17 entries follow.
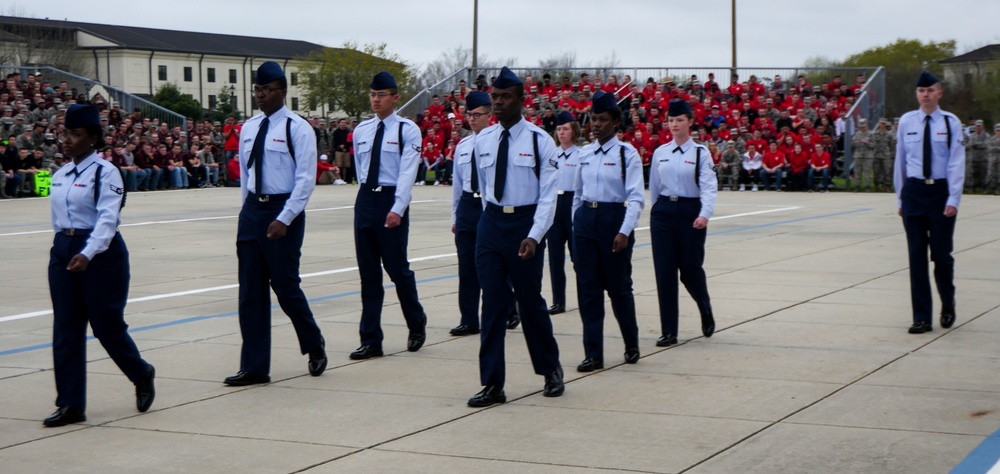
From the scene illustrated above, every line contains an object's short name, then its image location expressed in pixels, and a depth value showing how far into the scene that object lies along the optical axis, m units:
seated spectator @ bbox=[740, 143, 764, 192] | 33.56
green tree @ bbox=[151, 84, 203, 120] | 73.24
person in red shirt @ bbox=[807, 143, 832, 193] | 32.22
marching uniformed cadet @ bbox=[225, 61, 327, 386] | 7.61
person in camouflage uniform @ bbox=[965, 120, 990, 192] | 31.34
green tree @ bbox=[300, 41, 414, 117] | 84.69
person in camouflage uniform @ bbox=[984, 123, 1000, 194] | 30.65
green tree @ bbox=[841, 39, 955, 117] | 71.56
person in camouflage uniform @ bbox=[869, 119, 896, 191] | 31.92
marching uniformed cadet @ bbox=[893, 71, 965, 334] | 9.59
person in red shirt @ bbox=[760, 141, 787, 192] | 32.78
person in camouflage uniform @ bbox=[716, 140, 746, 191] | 33.81
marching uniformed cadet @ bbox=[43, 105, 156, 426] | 6.54
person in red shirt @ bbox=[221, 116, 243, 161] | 35.16
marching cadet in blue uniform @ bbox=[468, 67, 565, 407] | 7.00
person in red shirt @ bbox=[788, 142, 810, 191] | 32.44
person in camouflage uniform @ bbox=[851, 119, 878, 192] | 32.09
